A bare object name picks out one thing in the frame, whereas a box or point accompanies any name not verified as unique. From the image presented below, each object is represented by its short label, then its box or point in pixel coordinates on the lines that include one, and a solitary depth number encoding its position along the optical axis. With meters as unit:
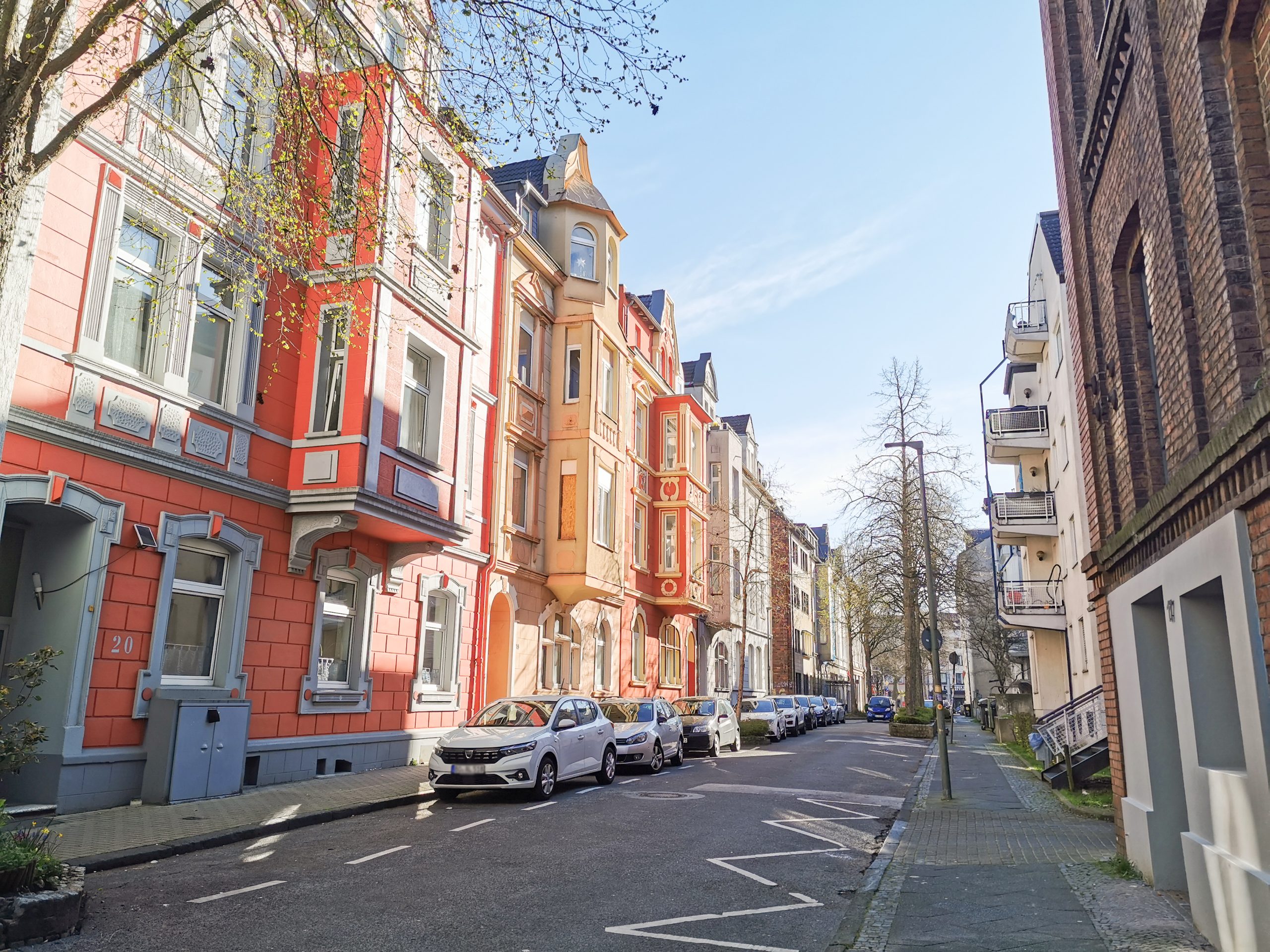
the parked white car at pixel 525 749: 13.65
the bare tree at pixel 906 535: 35.06
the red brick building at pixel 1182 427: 5.44
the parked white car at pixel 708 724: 24.33
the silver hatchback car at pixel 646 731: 18.88
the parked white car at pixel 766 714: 31.50
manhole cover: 14.68
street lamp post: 14.91
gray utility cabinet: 11.99
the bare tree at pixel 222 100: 7.26
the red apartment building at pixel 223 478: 11.42
